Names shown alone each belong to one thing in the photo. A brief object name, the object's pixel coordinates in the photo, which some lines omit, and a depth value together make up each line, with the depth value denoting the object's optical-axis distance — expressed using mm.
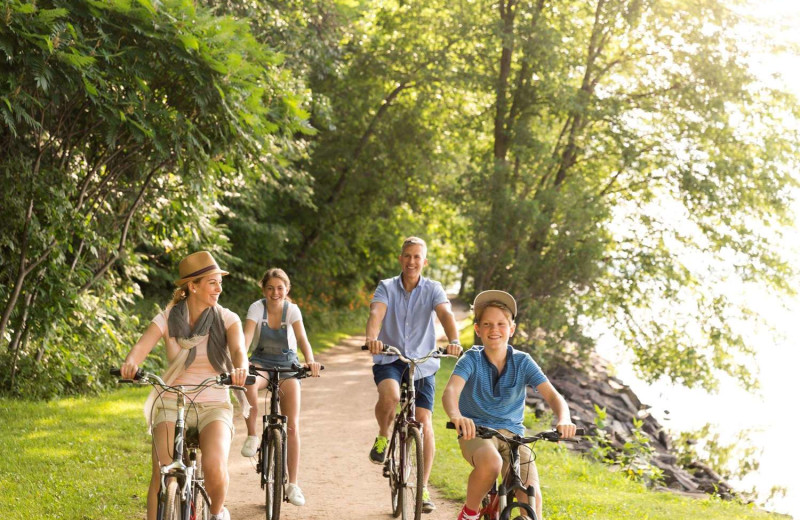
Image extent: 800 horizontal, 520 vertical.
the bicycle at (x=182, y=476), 4707
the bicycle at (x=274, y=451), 6824
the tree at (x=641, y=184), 21891
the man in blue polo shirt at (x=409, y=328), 7305
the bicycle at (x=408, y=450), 6879
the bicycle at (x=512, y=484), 4711
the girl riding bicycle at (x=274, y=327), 7730
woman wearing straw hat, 5234
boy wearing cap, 5262
